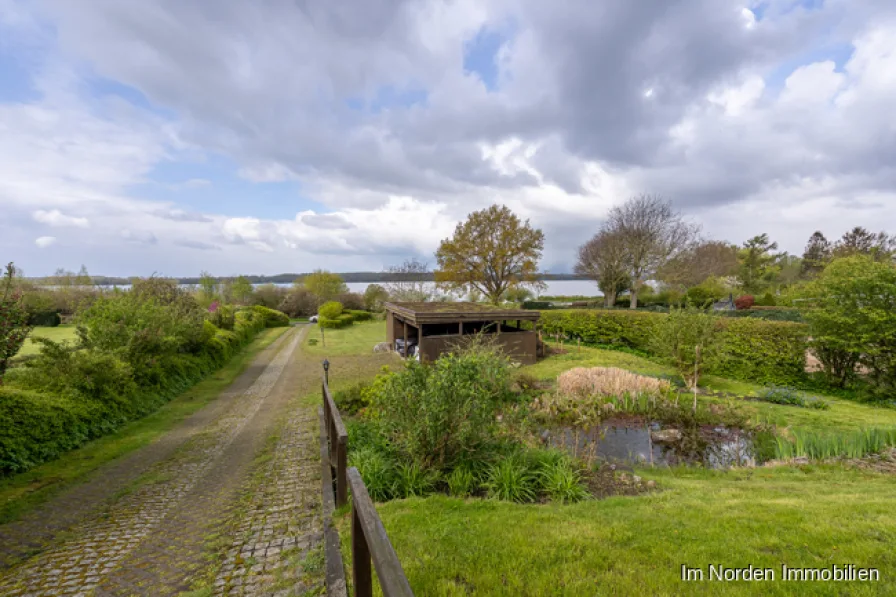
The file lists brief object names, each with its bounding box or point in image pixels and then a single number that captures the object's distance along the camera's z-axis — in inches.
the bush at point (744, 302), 1170.0
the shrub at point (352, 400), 355.6
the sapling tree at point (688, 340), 439.2
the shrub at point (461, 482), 184.1
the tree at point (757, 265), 1471.5
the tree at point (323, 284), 1526.8
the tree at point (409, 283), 1477.2
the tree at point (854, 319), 385.4
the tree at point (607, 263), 1209.3
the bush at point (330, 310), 1230.9
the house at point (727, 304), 1217.4
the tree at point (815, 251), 1492.1
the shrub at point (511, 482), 182.9
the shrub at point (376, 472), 181.8
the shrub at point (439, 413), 187.6
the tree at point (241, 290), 1526.8
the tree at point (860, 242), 1231.1
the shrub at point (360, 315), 1364.1
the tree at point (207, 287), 1265.4
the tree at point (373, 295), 1584.6
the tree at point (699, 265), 1160.9
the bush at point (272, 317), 1315.2
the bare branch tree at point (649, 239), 1141.1
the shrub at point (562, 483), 186.7
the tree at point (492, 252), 1197.1
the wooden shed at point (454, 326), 569.6
